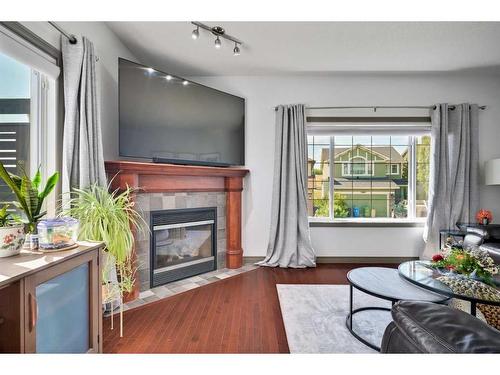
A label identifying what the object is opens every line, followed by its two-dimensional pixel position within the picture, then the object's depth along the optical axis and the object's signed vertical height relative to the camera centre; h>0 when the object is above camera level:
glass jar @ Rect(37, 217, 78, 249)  1.26 -0.23
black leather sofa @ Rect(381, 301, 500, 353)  0.63 -0.39
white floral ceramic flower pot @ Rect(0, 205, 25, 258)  1.15 -0.23
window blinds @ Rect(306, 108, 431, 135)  3.42 +0.91
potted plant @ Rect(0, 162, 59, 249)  1.25 -0.05
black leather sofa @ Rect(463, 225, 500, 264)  2.63 -0.53
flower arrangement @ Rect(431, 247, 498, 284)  1.68 -0.53
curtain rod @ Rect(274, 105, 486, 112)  3.38 +1.10
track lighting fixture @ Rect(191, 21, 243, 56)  2.30 +1.49
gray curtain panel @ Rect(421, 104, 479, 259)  3.28 +0.23
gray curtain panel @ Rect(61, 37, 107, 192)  1.84 +0.53
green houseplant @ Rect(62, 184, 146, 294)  1.62 -0.23
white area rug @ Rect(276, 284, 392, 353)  1.70 -1.06
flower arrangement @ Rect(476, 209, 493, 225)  3.01 -0.35
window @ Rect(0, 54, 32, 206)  1.60 +0.48
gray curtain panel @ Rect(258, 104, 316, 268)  3.35 -0.11
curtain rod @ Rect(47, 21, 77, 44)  1.74 +1.12
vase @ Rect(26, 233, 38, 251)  1.28 -0.27
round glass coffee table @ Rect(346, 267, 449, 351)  1.59 -0.68
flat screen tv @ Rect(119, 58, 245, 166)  2.42 +0.76
